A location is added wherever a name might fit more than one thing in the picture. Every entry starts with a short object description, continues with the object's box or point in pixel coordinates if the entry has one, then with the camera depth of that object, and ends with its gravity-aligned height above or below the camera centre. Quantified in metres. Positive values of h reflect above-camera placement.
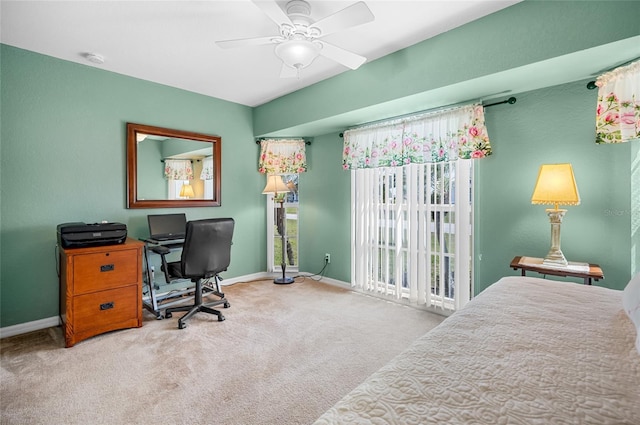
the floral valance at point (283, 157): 4.20 +0.75
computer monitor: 3.21 -0.18
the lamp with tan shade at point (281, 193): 4.04 +0.23
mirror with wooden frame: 3.20 +0.50
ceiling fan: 1.65 +1.09
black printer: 2.38 -0.20
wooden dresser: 2.35 -0.67
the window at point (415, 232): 2.83 -0.27
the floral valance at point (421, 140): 2.62 +0.70
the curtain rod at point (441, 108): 2.55 +0.98
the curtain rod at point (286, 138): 4.24 +1.01
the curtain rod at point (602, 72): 1.93 +0.95
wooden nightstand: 1.96 -0.44
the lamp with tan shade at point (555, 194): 2.09 +0.09
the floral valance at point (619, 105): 1.87 +0.67
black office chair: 2.65 -0.43
